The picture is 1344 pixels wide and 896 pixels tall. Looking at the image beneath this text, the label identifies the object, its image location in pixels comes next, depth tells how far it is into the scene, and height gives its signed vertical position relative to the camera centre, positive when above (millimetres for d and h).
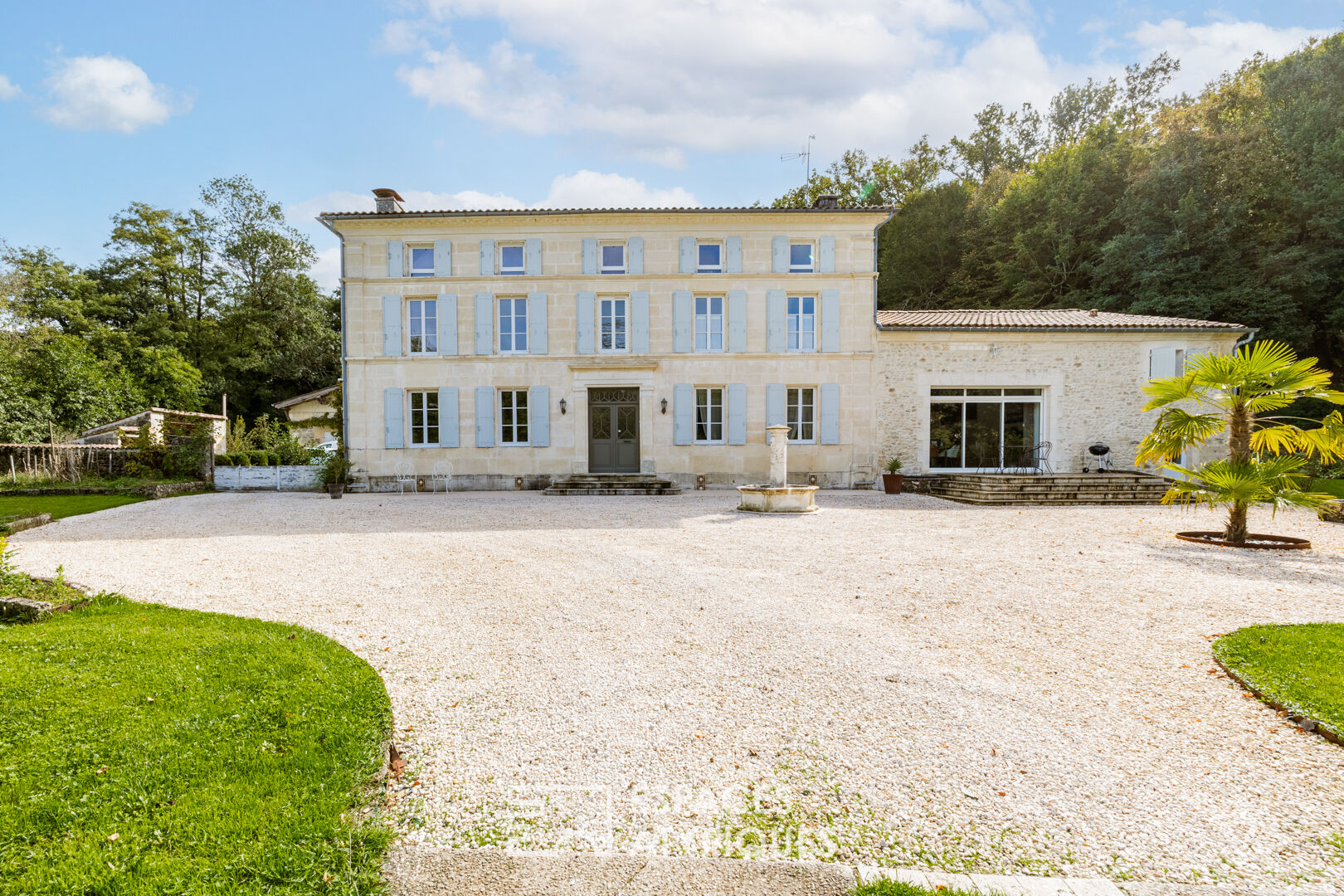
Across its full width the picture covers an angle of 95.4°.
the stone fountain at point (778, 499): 11141 -1026
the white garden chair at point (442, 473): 15461 -738
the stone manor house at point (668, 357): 15461 +2204
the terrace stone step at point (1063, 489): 12750 -1021
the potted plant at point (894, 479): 14695 -878
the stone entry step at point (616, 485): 14562 -1010
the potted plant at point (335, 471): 14969 -665
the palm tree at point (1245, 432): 7520 +115
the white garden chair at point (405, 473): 15352 -731
